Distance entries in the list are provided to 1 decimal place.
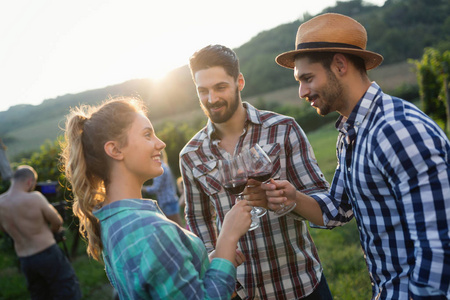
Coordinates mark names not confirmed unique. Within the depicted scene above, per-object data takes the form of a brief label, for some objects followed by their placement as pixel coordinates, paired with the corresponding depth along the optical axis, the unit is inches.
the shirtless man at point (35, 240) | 200.4
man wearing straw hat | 52.3
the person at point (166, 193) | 280.5
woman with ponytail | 55.5
